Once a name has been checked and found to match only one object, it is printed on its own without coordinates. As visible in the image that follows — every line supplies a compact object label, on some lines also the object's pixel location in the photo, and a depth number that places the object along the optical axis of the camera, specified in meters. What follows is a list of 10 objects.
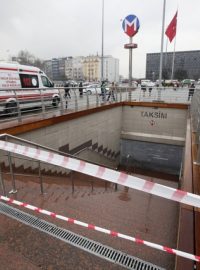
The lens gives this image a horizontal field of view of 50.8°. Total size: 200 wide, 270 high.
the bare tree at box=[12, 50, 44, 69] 76.86
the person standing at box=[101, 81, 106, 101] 13.45
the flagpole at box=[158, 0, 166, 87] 14.17
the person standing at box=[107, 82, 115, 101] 14.91
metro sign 13.98
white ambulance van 9.80
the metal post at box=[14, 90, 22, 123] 6.56
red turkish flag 15.73
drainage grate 2.32
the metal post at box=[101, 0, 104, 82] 25.95
